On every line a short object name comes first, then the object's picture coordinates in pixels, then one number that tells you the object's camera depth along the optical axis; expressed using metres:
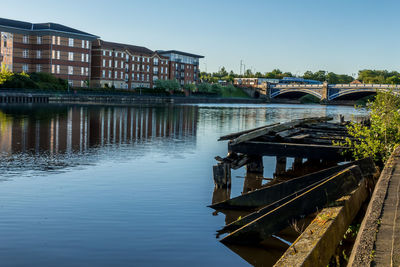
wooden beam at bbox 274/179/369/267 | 5.33
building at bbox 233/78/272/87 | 189.00
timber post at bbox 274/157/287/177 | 17.67
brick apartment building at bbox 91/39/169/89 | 106.12
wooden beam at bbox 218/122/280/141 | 15.62
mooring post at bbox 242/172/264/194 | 14.40
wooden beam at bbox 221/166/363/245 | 7.70
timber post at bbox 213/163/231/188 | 13.73
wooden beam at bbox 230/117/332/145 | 13.52
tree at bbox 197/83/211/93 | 137.62
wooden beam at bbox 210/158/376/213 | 9.78
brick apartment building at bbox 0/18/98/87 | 89.59
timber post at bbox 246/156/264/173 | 16.27
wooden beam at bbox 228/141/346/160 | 12.91
